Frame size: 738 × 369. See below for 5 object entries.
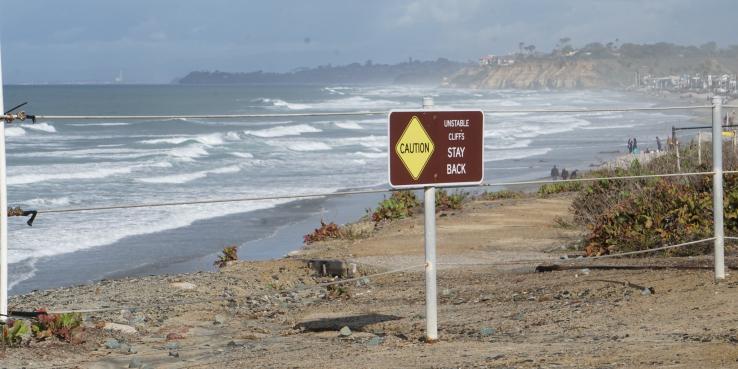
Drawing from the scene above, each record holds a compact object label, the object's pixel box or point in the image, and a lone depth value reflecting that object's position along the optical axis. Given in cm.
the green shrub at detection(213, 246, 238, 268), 1460
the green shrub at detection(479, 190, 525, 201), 2093
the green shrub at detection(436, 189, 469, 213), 1852
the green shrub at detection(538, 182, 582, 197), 2057
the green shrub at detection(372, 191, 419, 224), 1781
